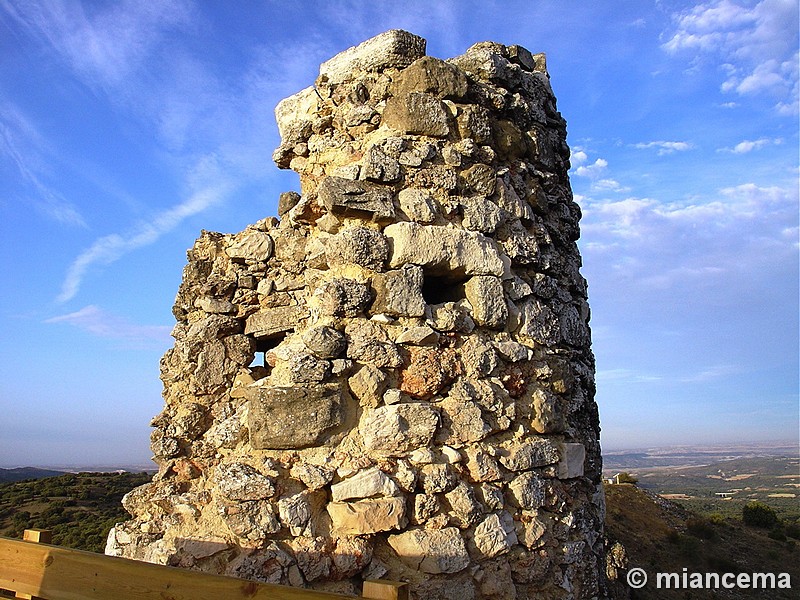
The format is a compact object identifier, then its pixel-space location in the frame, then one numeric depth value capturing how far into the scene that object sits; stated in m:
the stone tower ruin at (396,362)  2.89
